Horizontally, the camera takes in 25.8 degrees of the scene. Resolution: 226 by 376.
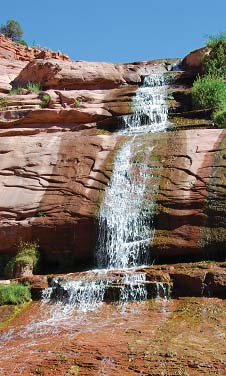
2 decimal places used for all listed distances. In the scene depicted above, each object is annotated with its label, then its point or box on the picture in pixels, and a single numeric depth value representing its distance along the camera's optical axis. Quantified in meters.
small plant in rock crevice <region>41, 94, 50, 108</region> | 17.53
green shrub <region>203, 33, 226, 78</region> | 18.16
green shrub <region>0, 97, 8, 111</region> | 17.94
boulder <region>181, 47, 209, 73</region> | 19.20
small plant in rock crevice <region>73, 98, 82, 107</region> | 17.09
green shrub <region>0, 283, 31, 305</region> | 10.40
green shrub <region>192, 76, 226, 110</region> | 16.02
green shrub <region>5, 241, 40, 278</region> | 12.18
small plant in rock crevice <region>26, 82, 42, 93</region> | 19.16
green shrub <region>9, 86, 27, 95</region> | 19.39
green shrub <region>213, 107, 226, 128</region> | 14.38
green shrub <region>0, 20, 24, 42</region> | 37.94
